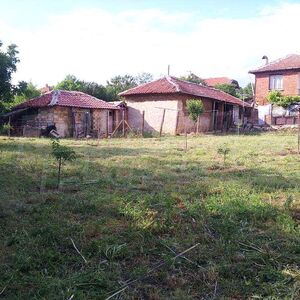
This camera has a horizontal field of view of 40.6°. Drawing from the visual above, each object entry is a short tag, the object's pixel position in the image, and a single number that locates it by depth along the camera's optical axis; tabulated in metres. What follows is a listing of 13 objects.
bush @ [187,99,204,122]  23.11
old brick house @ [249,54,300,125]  31.16
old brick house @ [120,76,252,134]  26.31
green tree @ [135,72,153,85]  47.33
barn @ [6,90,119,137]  24.16
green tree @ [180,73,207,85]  46.42
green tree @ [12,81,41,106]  18.38
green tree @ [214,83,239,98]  43.19
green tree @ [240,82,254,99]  49.13
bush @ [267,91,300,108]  30.25
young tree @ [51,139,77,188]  7.89
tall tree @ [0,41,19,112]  16.75
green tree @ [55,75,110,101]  37.94
